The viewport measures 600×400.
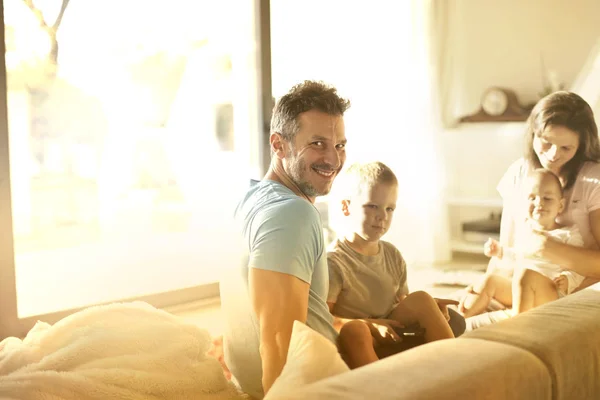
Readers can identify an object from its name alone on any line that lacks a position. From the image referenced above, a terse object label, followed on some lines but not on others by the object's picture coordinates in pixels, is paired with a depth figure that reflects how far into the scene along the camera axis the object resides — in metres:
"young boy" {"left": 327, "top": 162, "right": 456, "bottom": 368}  2.04
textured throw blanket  1.37
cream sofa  0.89
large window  2.50
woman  2.54
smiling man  1.45
